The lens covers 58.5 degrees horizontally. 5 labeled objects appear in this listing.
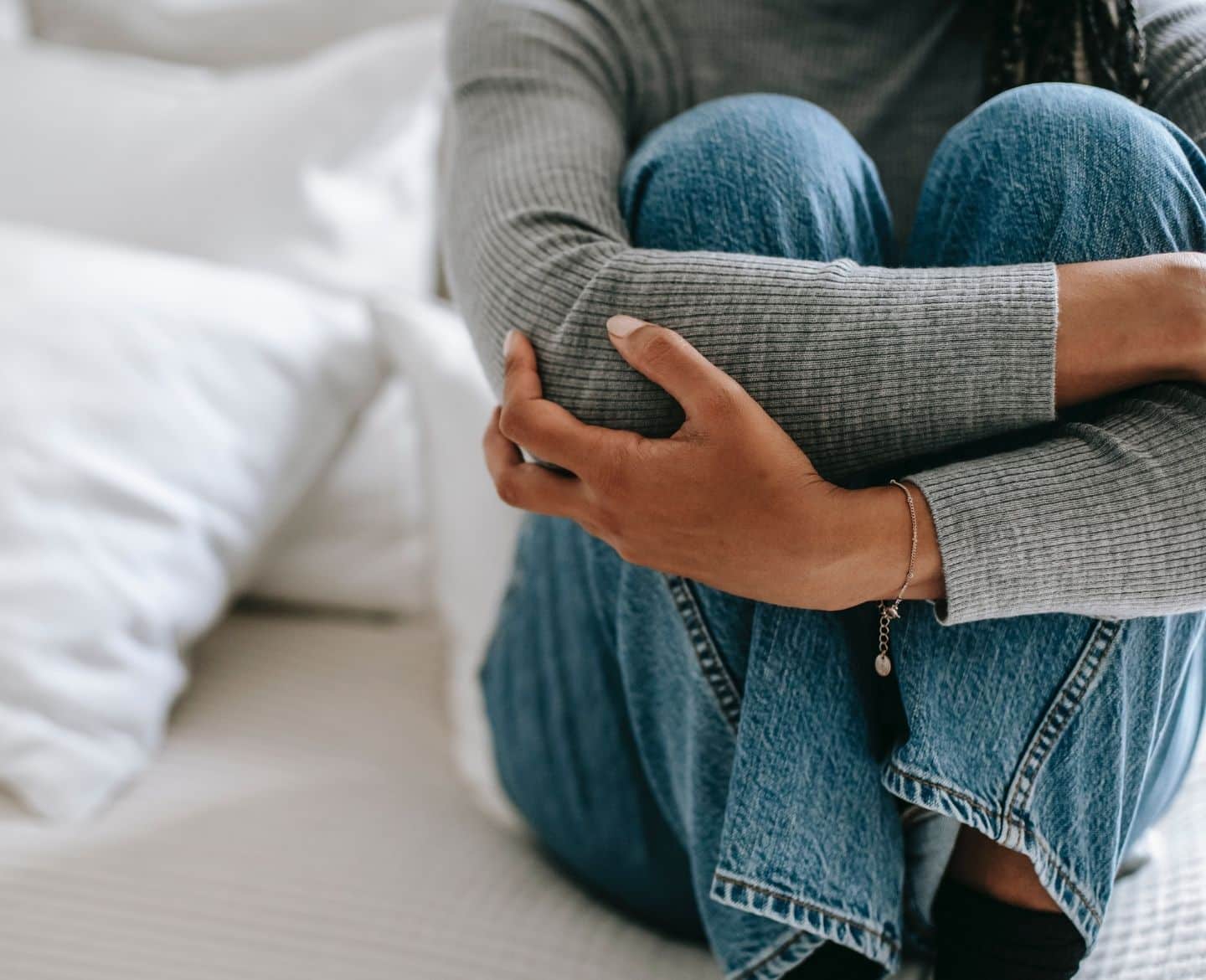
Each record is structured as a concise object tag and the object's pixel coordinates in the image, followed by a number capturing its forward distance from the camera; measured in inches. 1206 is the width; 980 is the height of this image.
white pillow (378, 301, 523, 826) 32.8
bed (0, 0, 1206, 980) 26.3
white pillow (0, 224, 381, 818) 30.0
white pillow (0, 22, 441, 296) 37.1
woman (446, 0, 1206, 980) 18.9
